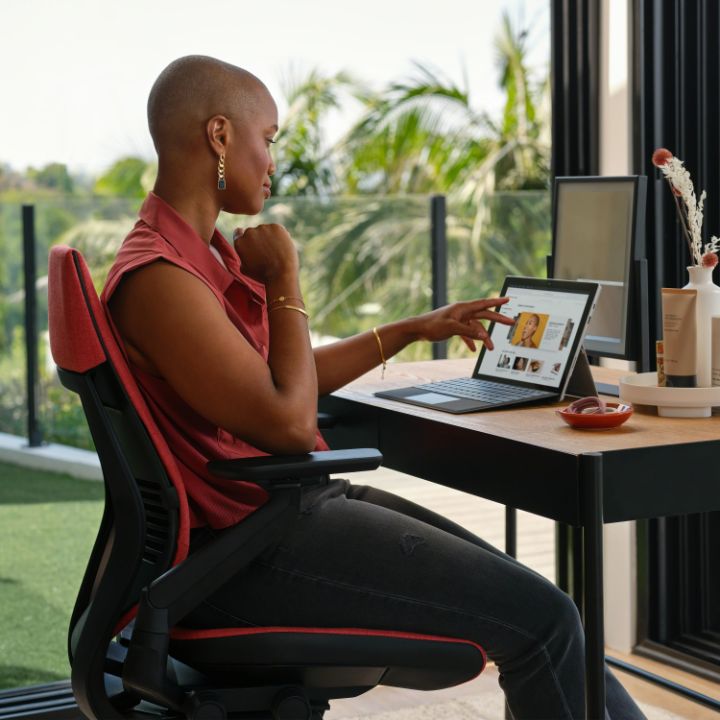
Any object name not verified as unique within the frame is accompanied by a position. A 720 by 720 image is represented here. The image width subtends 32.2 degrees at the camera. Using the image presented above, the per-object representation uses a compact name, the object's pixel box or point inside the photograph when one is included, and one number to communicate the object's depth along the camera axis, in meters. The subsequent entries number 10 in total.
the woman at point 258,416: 1.56
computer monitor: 2.25
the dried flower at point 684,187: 1.97
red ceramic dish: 1.81
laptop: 2.03
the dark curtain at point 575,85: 2.96
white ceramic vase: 1.92
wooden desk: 1.66
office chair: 1.52
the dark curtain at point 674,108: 2.83
